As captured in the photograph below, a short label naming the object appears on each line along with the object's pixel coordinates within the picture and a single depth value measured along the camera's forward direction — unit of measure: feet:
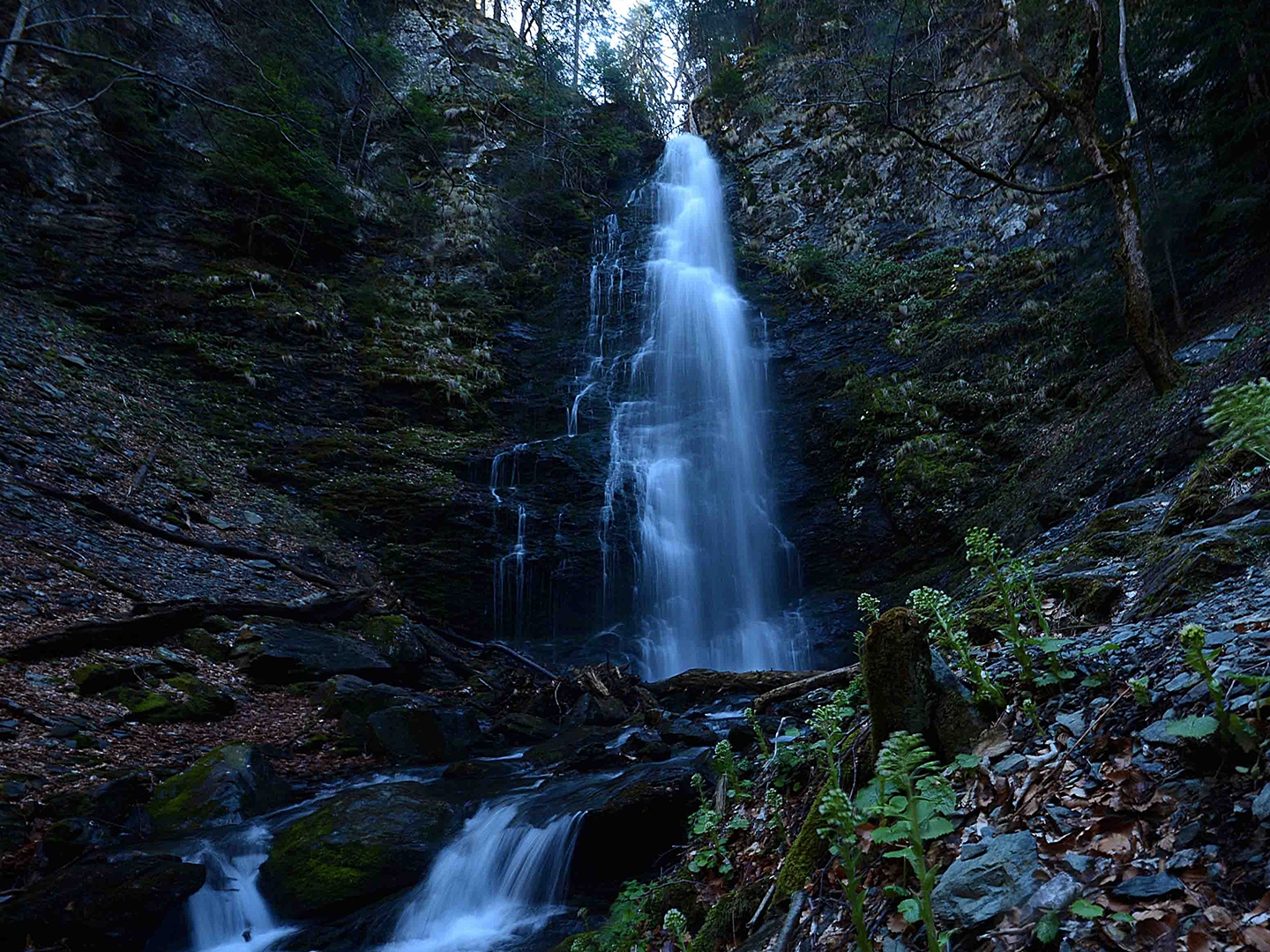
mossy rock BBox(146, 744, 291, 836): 19.54
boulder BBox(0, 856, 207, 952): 14.01
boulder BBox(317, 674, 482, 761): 27.02
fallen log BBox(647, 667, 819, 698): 32.35
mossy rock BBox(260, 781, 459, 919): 17.48
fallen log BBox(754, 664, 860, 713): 19.25
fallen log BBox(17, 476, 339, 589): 32.78
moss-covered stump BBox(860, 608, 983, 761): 8.29
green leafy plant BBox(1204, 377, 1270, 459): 7.70
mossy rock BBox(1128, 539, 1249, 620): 8.97
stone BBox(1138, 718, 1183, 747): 5.95
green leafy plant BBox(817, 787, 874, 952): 5.68
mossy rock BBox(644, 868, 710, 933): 10.44
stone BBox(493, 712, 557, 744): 30.22
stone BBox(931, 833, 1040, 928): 5.47
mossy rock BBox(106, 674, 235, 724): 23.80
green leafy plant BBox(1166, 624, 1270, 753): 5.23
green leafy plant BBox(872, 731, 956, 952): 5.12
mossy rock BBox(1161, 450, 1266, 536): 13.15
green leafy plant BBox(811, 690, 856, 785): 8.84
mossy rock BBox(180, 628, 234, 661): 28.89
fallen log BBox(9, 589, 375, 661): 24.29
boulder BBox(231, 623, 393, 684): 29.40
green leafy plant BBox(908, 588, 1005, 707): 8.23
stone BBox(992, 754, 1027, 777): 7.07
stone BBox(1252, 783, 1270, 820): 4.72
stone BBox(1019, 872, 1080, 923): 5.14
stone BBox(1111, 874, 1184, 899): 4.76
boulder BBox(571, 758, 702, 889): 17.95
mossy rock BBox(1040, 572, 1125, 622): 11.02
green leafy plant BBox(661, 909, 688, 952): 8.51
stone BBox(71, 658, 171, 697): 23.35
